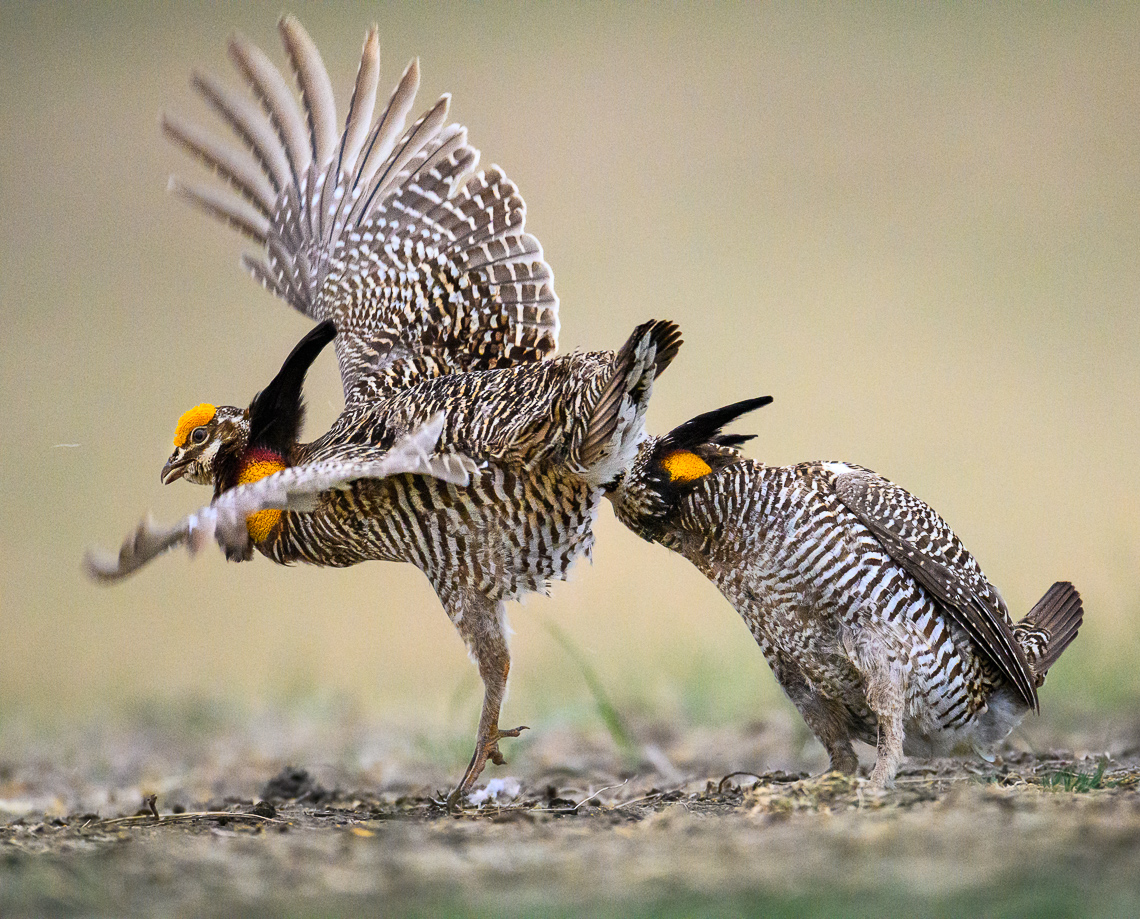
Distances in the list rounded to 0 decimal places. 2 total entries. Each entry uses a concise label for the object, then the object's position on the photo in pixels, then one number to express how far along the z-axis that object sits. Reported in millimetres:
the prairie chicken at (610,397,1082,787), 8656
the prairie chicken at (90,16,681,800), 8664
